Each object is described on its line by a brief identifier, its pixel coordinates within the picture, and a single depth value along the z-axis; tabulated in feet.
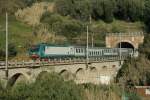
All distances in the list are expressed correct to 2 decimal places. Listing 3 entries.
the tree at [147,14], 387.73
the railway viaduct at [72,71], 151.33
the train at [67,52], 196.95
